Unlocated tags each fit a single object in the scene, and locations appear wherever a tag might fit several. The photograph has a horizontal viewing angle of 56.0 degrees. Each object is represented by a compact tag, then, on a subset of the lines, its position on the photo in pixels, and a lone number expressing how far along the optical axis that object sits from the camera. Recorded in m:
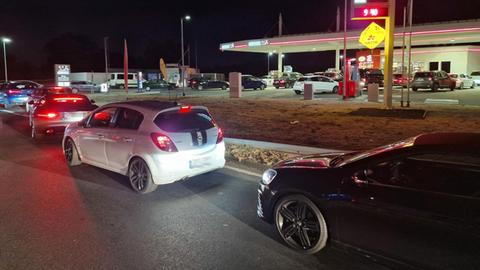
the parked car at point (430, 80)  34.41
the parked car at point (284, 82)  47.77
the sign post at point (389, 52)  18.94
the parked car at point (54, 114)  13.55
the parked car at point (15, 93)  27.95
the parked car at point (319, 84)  35.47
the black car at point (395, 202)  3.75
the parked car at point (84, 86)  53.71
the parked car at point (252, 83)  46.19
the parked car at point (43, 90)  20.29
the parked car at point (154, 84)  57.35
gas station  41.78
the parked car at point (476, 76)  44.68
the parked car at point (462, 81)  37.55
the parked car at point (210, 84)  51.72
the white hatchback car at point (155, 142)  7.30
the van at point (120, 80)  60.92
